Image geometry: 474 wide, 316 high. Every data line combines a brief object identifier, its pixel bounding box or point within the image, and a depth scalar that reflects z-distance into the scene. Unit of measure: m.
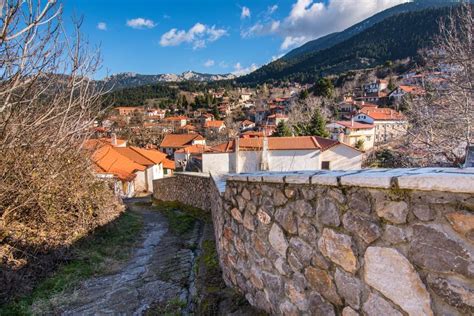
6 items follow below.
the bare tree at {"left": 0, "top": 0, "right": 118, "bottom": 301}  4.13
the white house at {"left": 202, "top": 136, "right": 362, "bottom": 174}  25.72
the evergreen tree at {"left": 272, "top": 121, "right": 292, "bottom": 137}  34.88
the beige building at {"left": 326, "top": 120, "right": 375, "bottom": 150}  35.41
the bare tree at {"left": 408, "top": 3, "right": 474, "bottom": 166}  6.16
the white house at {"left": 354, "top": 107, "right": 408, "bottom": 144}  37.03
